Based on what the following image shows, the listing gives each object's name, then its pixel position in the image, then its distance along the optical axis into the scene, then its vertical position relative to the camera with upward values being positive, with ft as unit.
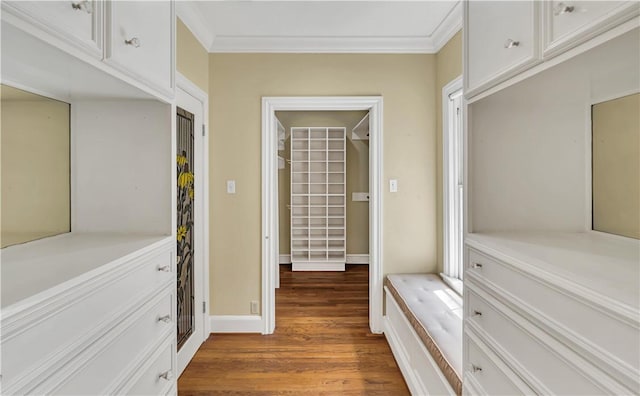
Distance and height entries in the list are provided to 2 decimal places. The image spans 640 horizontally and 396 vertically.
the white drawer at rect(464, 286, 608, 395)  2.47 -1.36
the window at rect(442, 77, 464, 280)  8.83 +0.45
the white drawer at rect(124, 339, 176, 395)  3.94 -2.33
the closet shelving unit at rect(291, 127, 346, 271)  17.38 +0.06
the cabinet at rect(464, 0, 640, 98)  2.25 +1.46
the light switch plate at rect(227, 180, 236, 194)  9.66 +0.35
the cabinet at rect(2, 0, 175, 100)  2.47 +1.57
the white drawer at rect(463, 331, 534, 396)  3.18 -1.87
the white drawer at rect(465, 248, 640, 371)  2.05 -0.87
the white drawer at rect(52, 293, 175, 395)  2.92 -1.62
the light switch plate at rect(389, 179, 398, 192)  9.68 +0.39
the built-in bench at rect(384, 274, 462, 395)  5.46 -2.62
